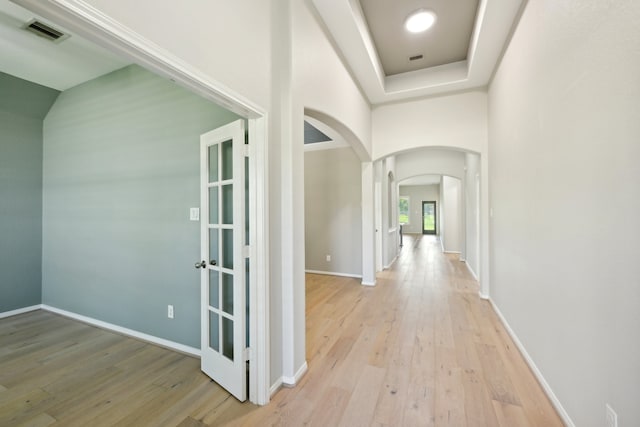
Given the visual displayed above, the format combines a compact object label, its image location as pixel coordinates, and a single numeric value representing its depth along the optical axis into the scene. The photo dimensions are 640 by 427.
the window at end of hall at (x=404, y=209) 15.71
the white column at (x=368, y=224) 4.68
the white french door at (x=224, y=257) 1.83
